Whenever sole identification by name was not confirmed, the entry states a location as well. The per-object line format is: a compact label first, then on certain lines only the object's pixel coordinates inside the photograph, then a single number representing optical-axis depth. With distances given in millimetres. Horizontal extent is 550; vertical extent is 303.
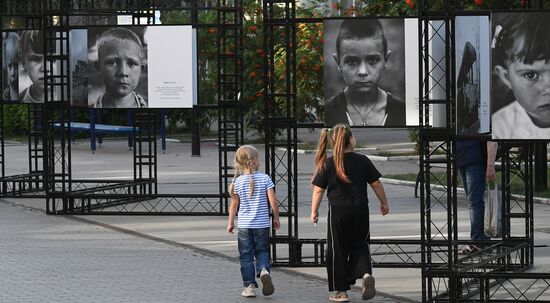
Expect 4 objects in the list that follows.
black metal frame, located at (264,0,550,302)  12195
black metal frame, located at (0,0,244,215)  21094
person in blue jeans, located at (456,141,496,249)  15406
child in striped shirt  13125
